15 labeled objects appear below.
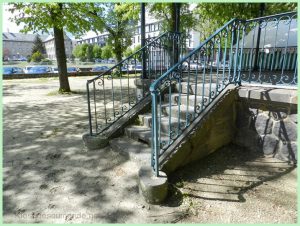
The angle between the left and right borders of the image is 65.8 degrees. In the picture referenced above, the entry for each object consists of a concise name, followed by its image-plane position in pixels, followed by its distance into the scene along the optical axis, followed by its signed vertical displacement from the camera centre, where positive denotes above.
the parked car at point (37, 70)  27.60 -1.30
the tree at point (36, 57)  57.77 +0.45
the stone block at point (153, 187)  2.71 -1.49
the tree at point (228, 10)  10.14 +2.03
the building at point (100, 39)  42.41 +6.01
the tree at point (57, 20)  8.52 +1.48
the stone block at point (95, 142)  4.14 -1.46
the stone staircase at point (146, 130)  3.63 -1.25
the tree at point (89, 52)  62.67 +1.70
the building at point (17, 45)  98.50 +6.21
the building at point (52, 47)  97.40 +5.02
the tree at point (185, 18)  15.43 +2.61
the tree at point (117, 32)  20.48 +2.40
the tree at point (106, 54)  43.02 +0.80
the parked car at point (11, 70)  24.41 -1.14
